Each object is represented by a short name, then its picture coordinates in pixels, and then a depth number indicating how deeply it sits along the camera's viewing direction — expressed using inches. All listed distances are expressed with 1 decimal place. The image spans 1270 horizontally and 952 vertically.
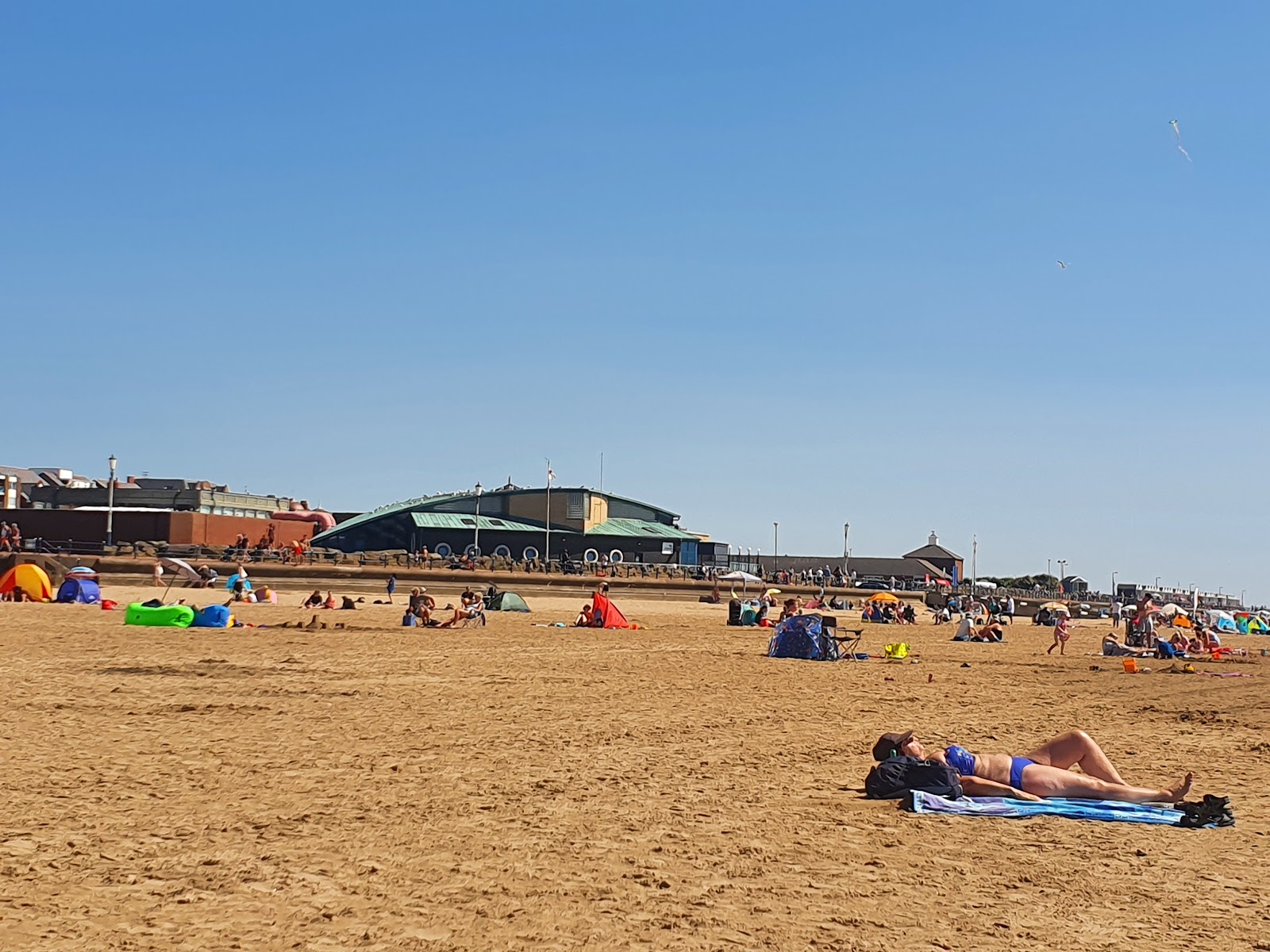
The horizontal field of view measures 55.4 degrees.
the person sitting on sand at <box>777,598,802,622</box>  1241.3
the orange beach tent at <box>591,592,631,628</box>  1275.8
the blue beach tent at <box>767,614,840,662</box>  917.2
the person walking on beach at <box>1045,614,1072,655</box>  1203.6
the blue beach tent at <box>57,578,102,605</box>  1291.8
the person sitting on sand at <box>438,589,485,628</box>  1154.0
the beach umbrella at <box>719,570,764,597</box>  2450.8
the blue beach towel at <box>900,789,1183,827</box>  318.0
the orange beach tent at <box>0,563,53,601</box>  1286.9
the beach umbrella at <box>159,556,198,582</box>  1434.2
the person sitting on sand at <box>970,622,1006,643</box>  1355.8
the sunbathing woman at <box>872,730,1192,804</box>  332.8
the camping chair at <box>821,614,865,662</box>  925.2
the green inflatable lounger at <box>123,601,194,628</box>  1010.1
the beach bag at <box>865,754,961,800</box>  334.0
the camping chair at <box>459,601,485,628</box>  1159.0
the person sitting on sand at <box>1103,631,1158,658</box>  1099.3
